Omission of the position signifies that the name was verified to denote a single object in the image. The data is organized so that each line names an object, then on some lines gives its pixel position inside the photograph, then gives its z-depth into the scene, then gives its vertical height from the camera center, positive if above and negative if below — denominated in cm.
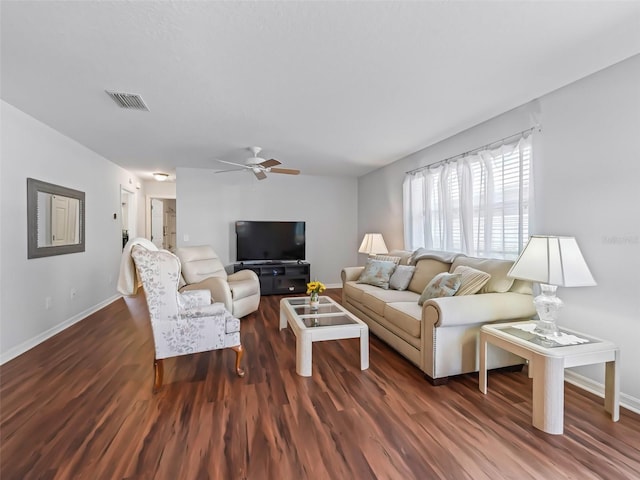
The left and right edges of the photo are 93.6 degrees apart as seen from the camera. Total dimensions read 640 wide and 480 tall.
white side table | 178 -77
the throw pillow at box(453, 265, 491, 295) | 260 -38
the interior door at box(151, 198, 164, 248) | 724 +37
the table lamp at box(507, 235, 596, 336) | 193 -20
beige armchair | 355 -59
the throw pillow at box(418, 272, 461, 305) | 263 -43
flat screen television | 562 -7
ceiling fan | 405 +96
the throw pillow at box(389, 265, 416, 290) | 369 -49
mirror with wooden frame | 309 +19
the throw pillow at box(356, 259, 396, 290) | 389 -47
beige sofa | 233 -69
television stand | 552 -72
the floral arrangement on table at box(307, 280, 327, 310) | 317 -58
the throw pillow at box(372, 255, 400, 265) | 417 -29
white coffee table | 250 -79
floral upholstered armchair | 224 -63
